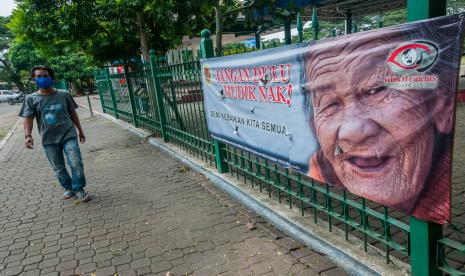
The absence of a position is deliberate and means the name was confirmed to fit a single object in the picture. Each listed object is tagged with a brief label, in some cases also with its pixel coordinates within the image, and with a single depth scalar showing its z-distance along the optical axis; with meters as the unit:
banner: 1.91
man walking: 4.53
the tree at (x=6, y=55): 42.12
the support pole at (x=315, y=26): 2.70
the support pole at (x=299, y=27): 2.84
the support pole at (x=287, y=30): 11.25
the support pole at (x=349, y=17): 14.86
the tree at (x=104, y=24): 7.29
